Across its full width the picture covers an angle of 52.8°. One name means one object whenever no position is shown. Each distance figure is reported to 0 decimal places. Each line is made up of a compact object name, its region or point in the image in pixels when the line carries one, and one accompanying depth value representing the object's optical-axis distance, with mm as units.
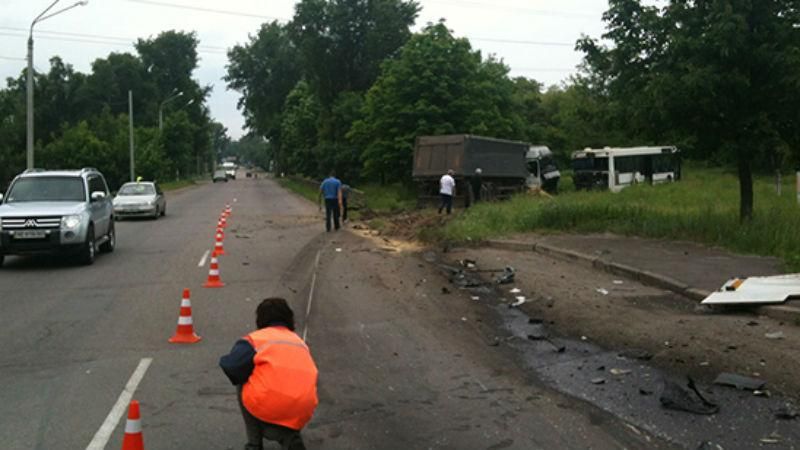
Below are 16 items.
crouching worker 4641
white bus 45562
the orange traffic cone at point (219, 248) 17106
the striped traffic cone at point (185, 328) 8922
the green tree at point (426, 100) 39906
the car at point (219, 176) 99500
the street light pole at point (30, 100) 32031
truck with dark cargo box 32094
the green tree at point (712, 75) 15664
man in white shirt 27484
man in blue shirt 24328
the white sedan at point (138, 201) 29938
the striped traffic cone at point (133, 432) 4420
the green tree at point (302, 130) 68688
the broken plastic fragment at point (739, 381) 6754
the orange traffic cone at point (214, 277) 13251
